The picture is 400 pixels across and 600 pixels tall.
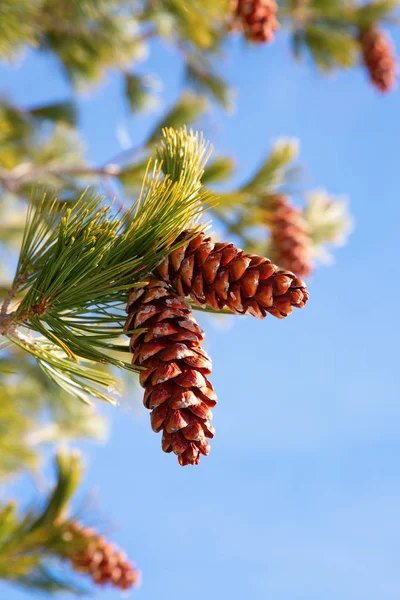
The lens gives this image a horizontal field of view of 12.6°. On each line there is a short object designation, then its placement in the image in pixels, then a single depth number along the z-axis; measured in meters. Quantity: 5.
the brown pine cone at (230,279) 1.04
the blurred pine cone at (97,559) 1.46
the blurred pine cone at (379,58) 3.64
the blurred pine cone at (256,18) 1.83
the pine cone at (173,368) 1.03
